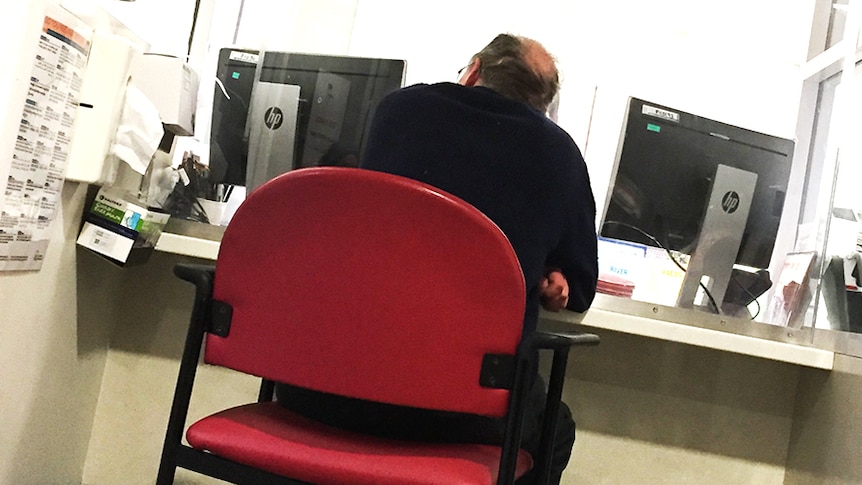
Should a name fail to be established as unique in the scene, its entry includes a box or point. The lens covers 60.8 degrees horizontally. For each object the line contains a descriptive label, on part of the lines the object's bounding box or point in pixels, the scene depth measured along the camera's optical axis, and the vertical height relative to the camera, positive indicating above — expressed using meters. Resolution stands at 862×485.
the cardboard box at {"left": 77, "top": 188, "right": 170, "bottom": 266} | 1.56 -0.04
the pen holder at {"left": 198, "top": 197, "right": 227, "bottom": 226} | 1.90 +0.04
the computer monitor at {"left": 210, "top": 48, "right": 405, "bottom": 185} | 1.98 +0.34
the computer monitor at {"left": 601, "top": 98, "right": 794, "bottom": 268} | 1.92 +0.36
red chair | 0.94 -0.07
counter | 1.60 -0.04
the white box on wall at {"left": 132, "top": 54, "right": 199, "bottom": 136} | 1.71 +0.31
